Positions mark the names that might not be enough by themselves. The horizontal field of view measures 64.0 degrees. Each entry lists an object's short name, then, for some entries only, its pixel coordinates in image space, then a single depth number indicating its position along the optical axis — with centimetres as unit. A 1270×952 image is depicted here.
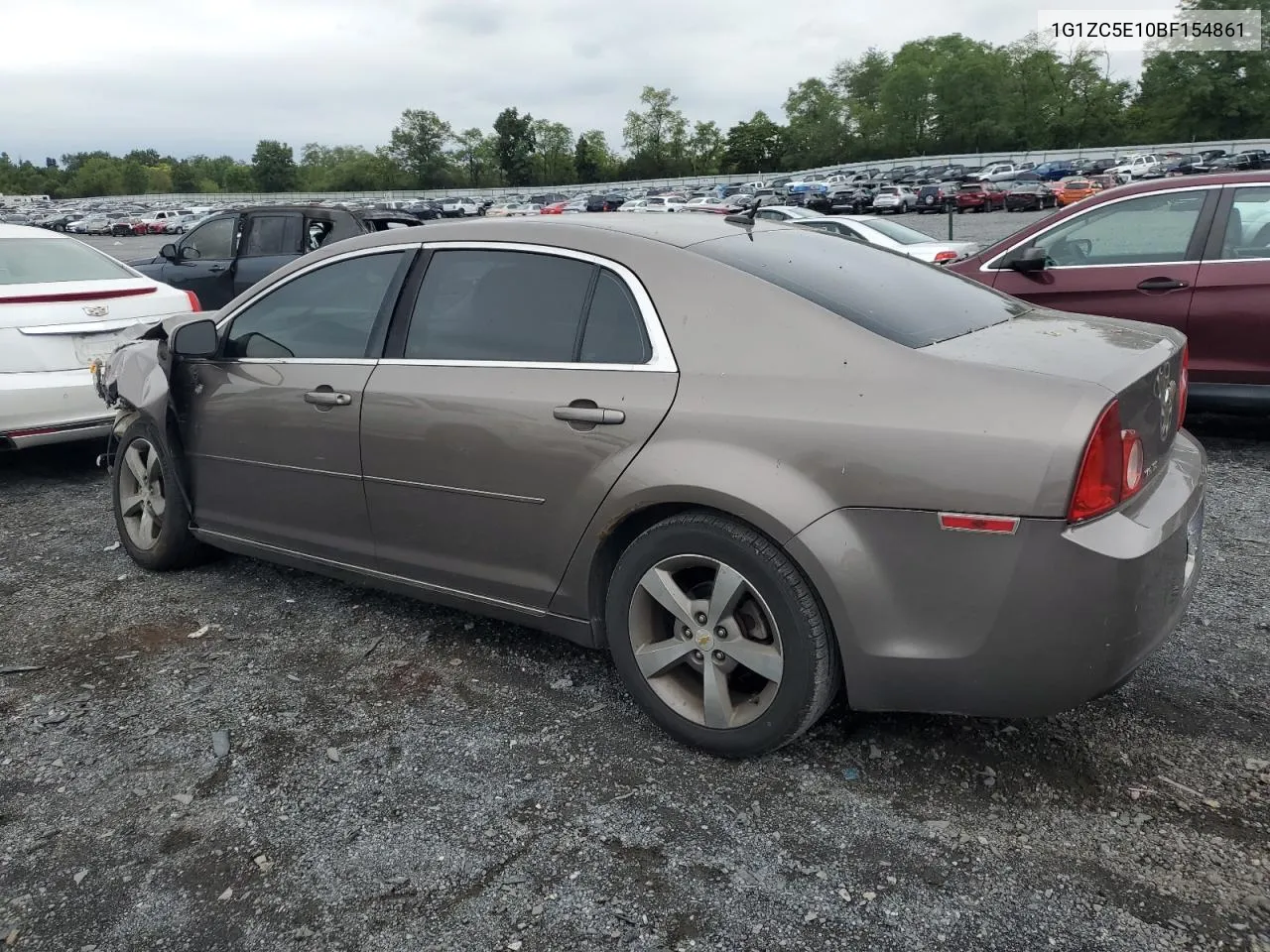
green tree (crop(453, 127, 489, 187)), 13338
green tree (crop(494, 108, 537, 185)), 12475
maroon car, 571
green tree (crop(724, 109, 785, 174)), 11719
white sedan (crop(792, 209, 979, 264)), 1042
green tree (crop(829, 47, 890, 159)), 11625
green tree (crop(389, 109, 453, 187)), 12875
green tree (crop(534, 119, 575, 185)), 12875
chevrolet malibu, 246
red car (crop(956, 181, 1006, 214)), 4456
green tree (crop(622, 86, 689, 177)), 12912
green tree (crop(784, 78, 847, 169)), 11544
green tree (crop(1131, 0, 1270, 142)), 8325
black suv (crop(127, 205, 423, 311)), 1027
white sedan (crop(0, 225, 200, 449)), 584
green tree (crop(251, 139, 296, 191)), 14038
